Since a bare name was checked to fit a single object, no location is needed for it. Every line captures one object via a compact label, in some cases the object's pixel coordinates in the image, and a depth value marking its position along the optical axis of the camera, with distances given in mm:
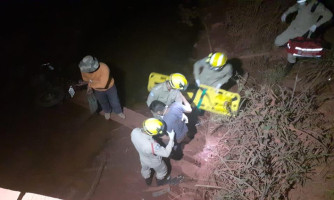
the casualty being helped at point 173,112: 4453
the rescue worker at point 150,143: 3859
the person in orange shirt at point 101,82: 4617
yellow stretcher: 5133
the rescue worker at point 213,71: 4789
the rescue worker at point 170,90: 4508
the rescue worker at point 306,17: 5344
